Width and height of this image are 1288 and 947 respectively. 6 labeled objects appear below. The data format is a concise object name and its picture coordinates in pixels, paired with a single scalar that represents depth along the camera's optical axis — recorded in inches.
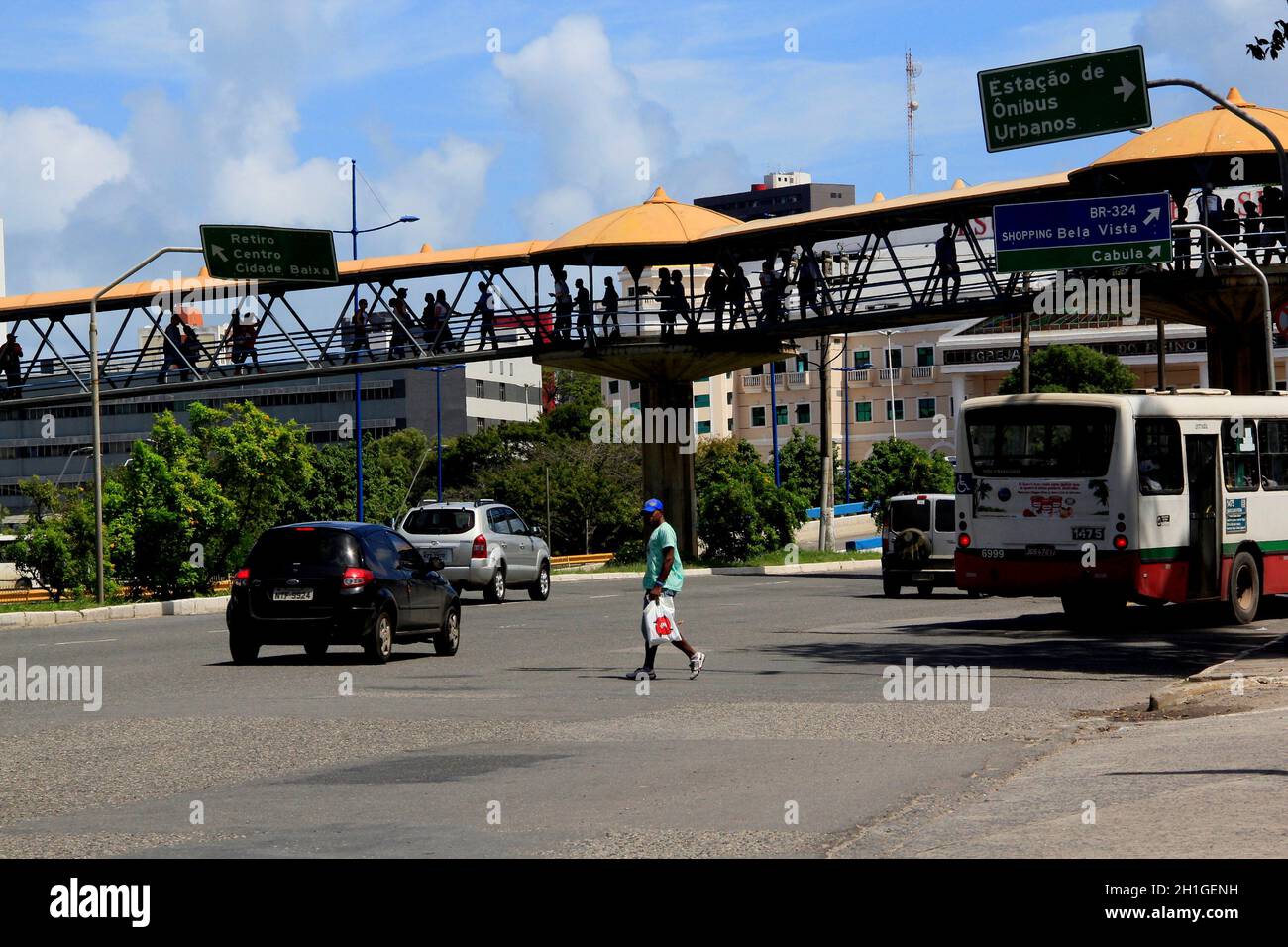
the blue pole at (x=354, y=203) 2448.3
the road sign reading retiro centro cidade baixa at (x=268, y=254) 1787.6
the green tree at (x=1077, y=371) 4097.0
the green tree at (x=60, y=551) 1860.2
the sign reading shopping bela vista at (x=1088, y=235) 1482.5
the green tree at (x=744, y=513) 2345.0
